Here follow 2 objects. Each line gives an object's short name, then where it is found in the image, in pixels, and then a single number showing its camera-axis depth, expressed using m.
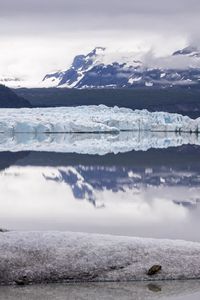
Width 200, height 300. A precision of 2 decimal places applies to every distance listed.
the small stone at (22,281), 12.76
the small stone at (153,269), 13.05
